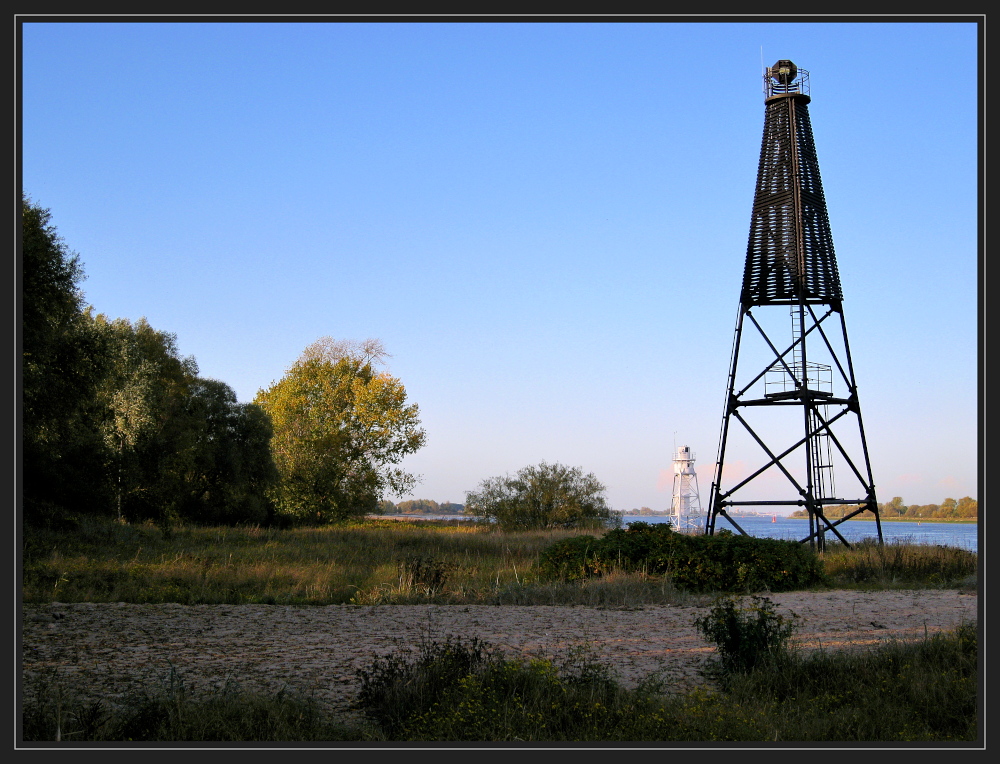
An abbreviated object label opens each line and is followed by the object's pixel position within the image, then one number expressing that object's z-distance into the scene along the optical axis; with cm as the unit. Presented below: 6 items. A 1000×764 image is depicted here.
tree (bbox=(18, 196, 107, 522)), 1514
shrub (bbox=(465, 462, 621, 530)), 3198
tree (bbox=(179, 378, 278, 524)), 3291
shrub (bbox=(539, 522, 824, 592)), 1339
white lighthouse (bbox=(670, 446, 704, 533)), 3536
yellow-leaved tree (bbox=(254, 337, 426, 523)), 4134
